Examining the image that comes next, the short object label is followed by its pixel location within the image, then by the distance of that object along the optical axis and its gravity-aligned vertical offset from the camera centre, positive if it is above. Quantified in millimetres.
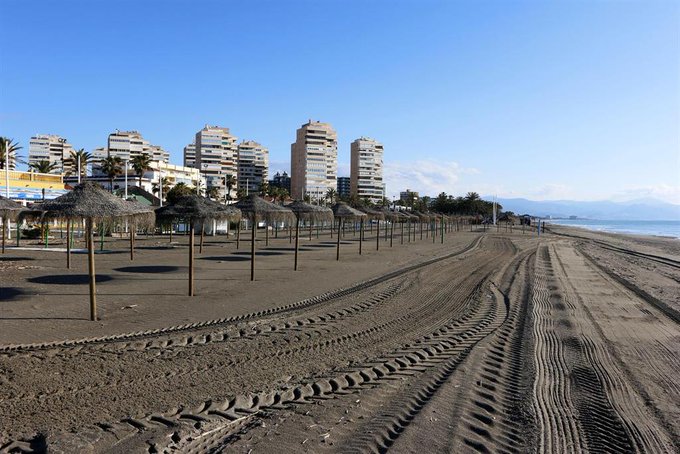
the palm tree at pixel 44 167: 50125 +5241
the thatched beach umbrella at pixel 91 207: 8391 +169
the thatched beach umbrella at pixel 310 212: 20484 +302
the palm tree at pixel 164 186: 61625 +4303
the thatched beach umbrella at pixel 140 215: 9705 +25
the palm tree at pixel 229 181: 65500 +5422
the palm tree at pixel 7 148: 38256 +5539
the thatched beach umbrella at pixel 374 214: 29277 +355
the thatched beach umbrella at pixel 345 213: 22375 +291
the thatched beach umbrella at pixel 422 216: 41512 +325
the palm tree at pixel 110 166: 44844 +4854
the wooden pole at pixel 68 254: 14494 -1219
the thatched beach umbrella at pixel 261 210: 15023 +250
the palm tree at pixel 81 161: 45703 +6066
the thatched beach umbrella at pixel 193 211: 11850 +155
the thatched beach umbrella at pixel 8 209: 18547 +225
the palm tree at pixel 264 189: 75956 +4750
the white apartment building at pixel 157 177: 70950 +6629
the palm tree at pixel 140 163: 53688 +6091
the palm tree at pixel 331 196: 96012 +4912
